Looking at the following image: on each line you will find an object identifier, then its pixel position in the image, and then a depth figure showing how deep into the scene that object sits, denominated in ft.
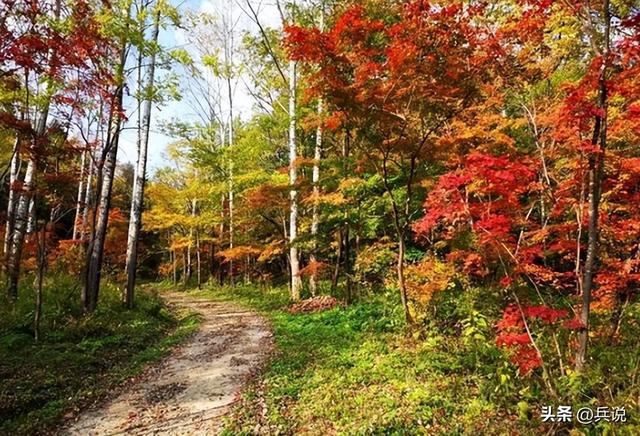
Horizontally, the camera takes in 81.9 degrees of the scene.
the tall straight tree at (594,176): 13.61
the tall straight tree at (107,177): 26.00
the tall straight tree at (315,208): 35.99
